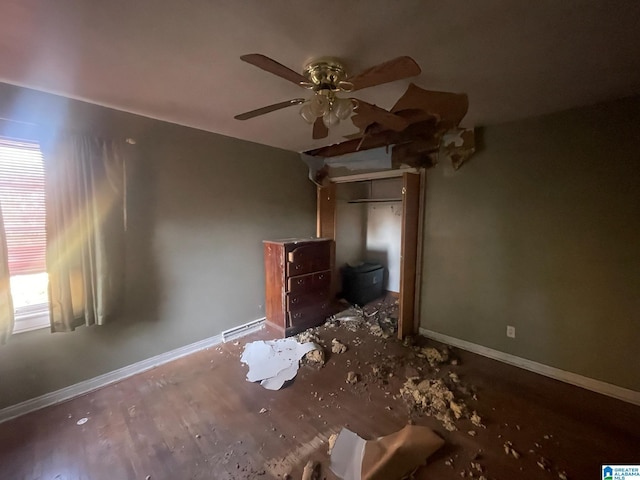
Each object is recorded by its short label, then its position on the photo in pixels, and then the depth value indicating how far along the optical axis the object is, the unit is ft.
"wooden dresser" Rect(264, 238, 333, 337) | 10.35
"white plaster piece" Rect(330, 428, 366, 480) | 4.94
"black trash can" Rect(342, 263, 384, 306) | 13.88
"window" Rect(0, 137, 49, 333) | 6.17
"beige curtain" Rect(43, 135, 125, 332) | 6.51
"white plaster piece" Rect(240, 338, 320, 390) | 7.82
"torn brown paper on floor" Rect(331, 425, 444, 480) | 4.88
